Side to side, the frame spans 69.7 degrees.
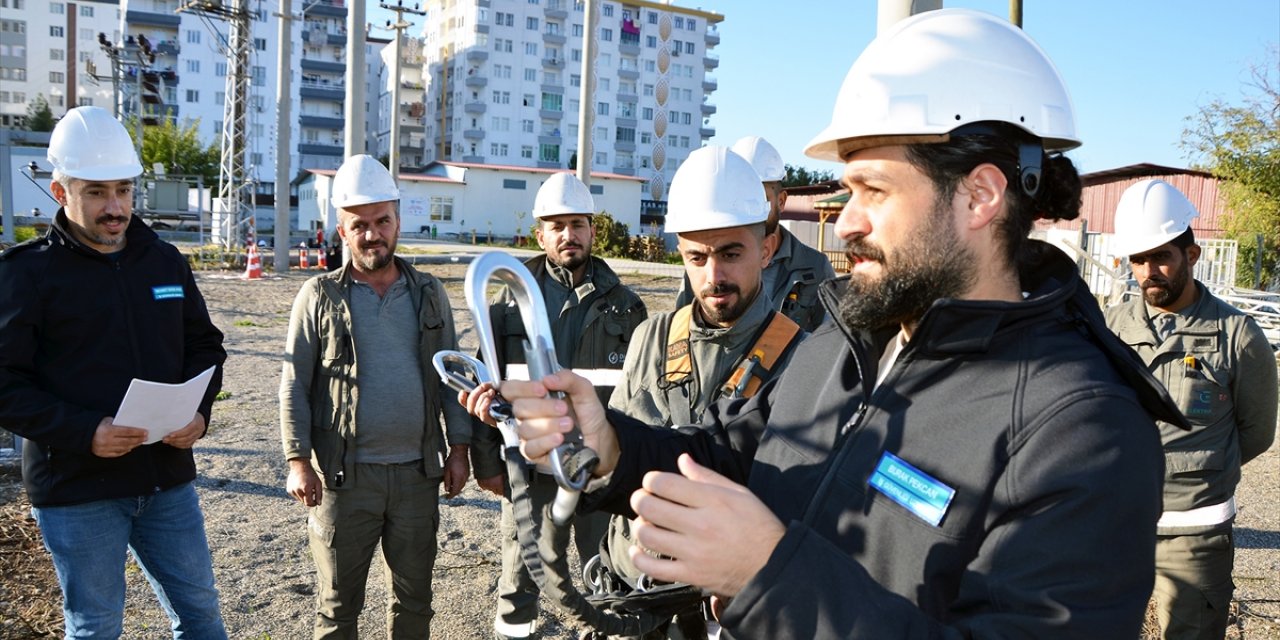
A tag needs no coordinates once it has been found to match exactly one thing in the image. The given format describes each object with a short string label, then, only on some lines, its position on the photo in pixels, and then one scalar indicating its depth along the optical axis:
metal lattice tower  27.22
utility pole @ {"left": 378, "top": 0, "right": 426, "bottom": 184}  33.12
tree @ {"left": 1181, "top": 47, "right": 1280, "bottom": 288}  19.14
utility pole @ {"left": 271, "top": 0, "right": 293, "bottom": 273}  24.41
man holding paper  3.39
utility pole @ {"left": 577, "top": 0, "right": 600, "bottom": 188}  16.25
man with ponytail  1.36
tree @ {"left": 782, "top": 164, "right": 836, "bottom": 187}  82.15
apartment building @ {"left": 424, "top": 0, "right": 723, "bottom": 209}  87.50
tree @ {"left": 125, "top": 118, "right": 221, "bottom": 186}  56.91
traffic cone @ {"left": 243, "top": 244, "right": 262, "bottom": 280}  23.44
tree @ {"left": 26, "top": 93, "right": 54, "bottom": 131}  73.61
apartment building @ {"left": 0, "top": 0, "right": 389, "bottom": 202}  79.50
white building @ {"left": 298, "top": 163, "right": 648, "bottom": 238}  59.44
